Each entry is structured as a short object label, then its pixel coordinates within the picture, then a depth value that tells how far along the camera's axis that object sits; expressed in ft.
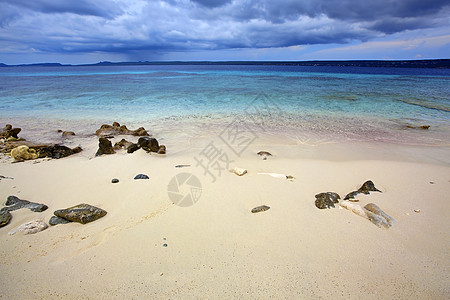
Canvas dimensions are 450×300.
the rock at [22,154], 19.83
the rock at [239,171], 16.98
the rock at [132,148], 21.90
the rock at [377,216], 11.12
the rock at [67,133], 30.11
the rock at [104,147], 21.76
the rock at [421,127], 33.30
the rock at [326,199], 12.70
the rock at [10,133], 27.71
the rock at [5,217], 11.04
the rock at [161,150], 22.09
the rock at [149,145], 22.16
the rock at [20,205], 12.34
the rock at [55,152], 20.39
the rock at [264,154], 21.24
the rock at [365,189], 13.72
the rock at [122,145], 23.51
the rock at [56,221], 11.29
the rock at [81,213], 11.44
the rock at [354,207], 11.78
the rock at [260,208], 12.38
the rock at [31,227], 10.57
